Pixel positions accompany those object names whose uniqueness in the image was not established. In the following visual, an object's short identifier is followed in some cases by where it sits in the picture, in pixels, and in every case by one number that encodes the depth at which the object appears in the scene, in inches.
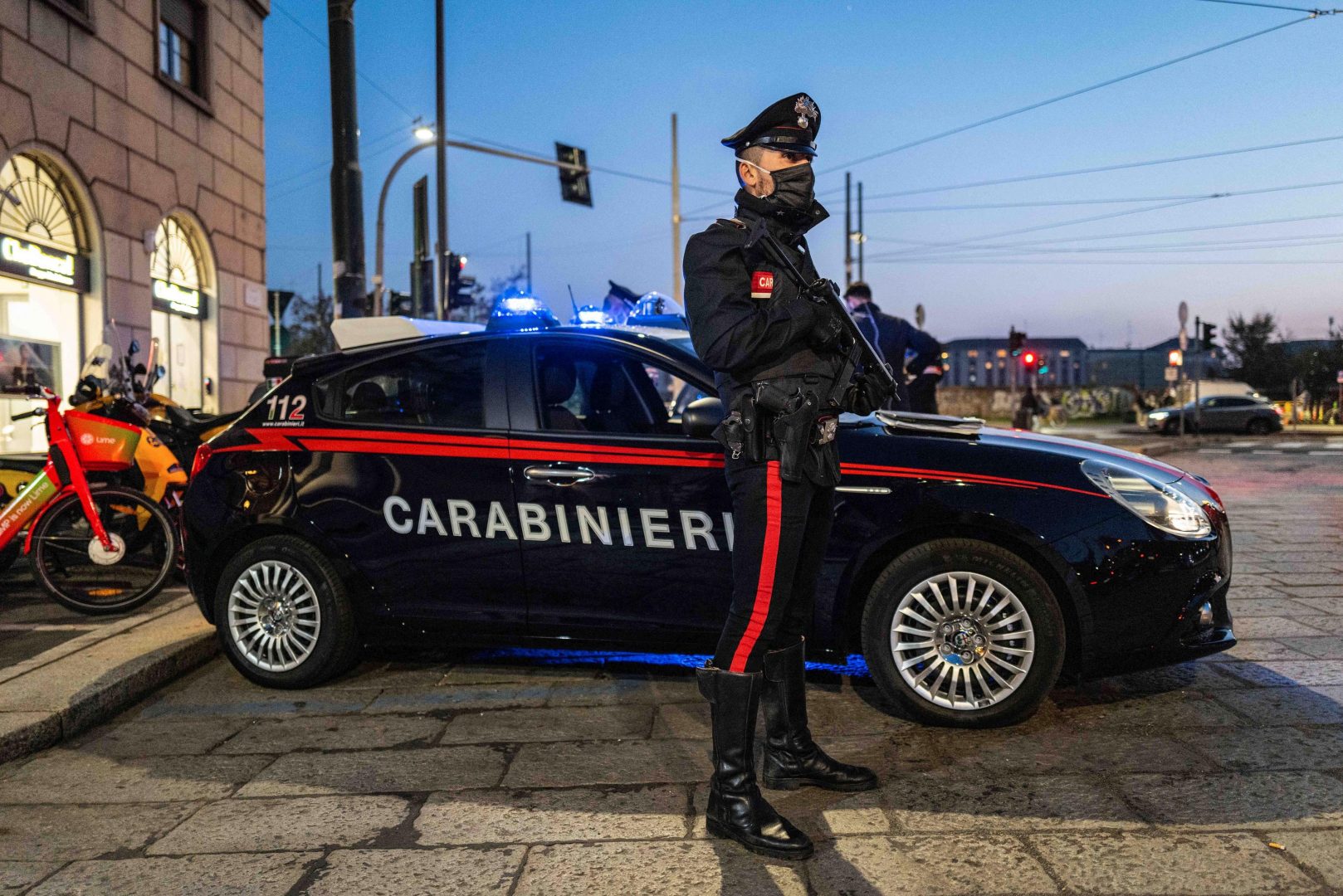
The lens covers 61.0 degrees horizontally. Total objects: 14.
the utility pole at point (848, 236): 1642.5
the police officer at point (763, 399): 117.9
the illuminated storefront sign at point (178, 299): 540.1
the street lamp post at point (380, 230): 721.0
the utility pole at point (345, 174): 358.6
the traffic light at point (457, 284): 605.9
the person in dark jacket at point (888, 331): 345.1
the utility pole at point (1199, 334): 1109.1
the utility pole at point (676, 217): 1264.8
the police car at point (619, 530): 154.6
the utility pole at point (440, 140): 696.4
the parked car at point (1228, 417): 1492.4
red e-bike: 243.3
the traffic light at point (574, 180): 798.5
